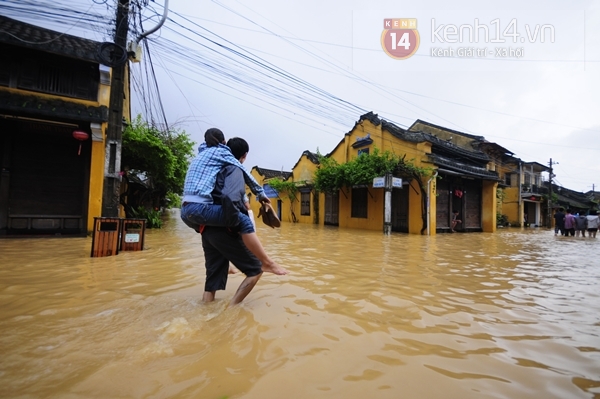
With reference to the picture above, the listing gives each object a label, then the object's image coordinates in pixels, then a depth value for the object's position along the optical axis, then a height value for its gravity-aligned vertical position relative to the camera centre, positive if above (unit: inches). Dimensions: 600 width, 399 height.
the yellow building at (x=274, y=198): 855.7 +41.7
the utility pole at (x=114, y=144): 245.3 +52.7
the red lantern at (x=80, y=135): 300.7 +72.8
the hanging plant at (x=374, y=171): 498.9 +79.1
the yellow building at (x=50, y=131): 291.1 +77.4
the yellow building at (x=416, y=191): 506.3 +49.7
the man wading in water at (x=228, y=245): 86.8 -11.6
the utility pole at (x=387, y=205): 486.3 +16.0
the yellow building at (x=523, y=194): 999.6 +85.8
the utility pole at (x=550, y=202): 971.9 +60.3
